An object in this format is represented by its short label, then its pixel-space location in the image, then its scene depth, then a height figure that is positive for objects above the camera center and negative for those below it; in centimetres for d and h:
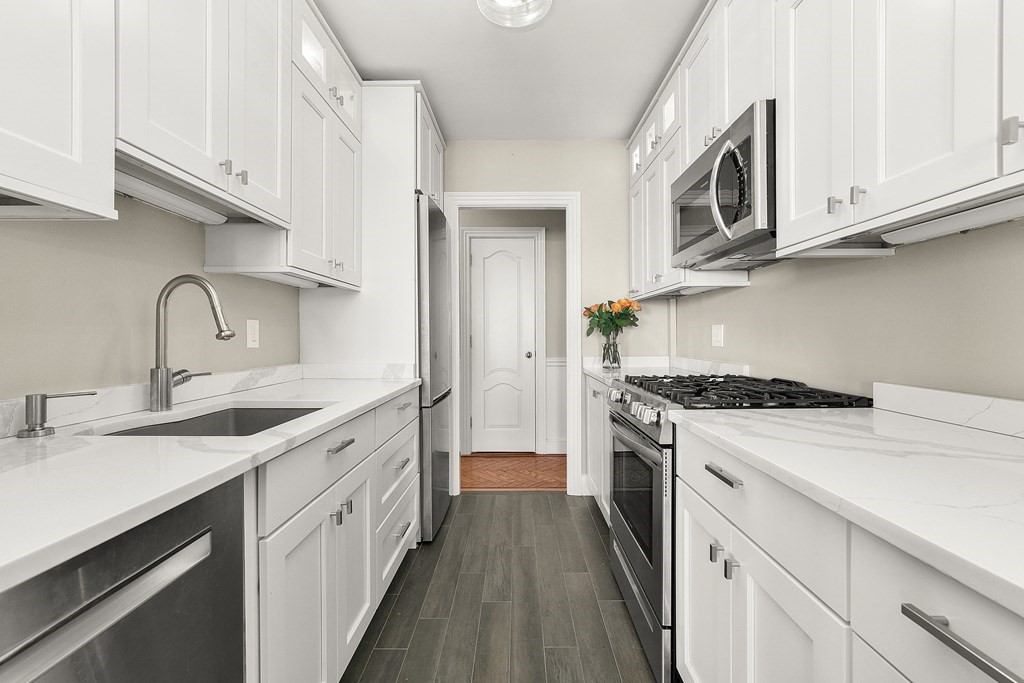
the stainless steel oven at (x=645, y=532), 149 -68
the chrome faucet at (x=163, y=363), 140 -7
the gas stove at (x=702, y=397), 145 -18
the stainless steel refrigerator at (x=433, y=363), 256 -12
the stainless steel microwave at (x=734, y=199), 152 +51
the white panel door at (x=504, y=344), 449 -2
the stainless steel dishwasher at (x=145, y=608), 54 -36
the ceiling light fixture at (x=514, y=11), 172 +119
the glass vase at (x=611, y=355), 310 -9
